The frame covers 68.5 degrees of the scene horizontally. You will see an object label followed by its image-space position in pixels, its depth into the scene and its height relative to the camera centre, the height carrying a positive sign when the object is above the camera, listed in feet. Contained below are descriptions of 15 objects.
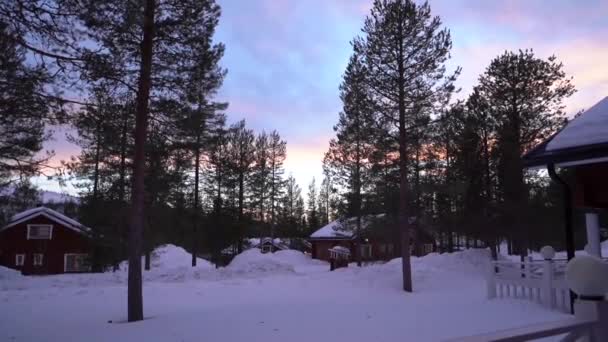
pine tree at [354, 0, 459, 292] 62.58 +22.87
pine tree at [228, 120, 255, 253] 131.96 +21.36
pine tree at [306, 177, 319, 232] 210.79 +12.18
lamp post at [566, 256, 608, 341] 10.21 -1.51
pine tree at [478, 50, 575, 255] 81.20 +23.56
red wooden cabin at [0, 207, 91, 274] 108.78 -3.76
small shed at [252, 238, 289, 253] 167.03 -7.22
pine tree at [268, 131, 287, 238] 155.02 +22.49
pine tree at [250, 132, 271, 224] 138.21 +16.05
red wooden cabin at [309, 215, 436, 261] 144.52 -6.66
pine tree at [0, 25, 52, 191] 28.68 +9.19
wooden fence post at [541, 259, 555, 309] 38.40 -5.22
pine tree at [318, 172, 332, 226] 232.32 +12.02
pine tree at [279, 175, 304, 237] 192.02 +6.50
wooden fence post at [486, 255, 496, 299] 46.03 -5.57
